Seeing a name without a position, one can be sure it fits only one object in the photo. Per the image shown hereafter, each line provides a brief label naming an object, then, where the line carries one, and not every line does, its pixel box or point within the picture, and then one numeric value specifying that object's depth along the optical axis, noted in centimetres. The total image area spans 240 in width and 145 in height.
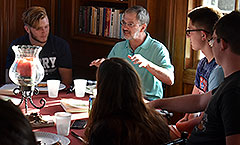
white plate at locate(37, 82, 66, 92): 286
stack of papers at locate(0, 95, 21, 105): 258
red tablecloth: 203
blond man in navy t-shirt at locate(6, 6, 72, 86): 360
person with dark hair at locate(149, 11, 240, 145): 156
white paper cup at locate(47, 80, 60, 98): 276
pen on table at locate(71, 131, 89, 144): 190
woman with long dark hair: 171
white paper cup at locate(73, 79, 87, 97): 279
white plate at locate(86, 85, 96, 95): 286
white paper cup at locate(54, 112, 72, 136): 199
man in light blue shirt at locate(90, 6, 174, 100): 327
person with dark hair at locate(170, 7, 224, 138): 259
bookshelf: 403
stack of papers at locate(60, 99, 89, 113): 245
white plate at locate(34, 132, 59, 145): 186
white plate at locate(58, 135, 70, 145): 187
